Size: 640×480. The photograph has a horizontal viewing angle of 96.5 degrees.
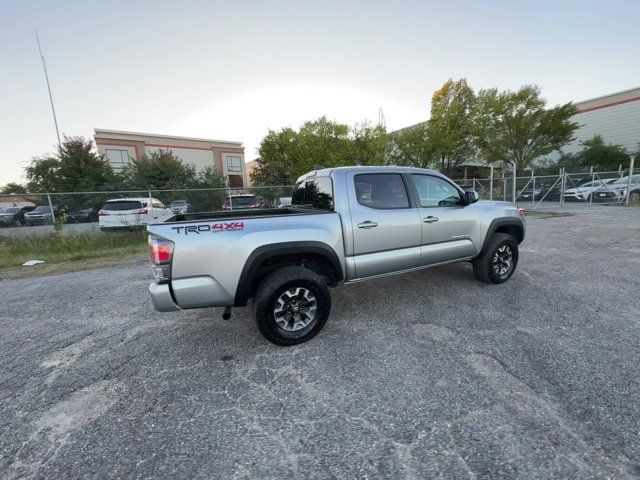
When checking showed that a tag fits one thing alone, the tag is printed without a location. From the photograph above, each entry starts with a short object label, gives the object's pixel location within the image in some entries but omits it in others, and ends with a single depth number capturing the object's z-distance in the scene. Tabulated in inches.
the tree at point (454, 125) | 952.3
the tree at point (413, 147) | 941.8
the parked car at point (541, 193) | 780.0
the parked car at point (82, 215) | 384.6
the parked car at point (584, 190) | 706.2
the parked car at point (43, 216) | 366.6
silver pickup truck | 104.9
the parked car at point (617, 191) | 669.3
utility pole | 1009.0
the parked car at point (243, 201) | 489.9
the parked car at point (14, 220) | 386.3
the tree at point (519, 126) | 872.9
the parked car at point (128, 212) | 382.0
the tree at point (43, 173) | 813.9
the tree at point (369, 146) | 693.9
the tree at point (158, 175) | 839.1
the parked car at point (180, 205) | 505.4
